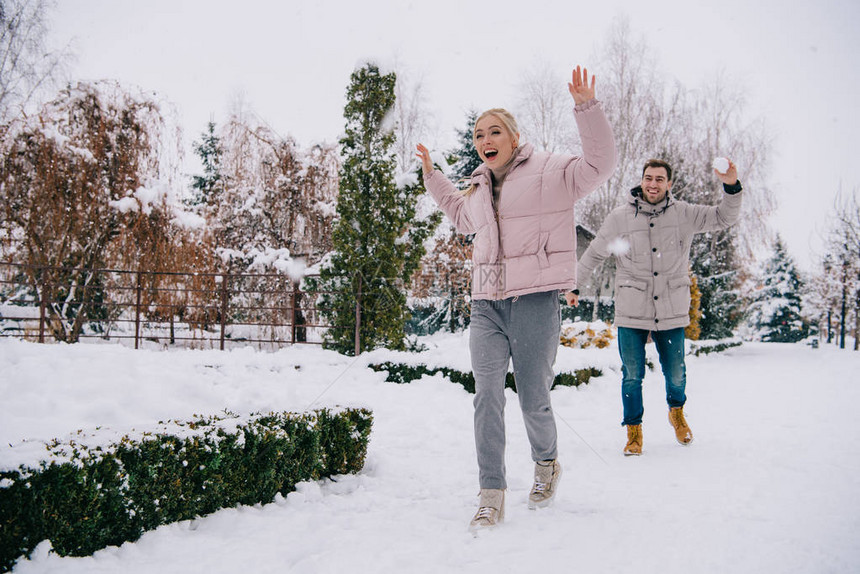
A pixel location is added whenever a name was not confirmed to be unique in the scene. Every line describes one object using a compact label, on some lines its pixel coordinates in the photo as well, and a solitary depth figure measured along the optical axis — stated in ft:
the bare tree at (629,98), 65.82
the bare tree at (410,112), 66.03
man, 12.62
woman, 8.42
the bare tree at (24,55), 40.78
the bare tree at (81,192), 35.12
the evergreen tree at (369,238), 28.09
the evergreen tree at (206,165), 82.47
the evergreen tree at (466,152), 68.03
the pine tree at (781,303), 105.70
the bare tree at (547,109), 67.00
